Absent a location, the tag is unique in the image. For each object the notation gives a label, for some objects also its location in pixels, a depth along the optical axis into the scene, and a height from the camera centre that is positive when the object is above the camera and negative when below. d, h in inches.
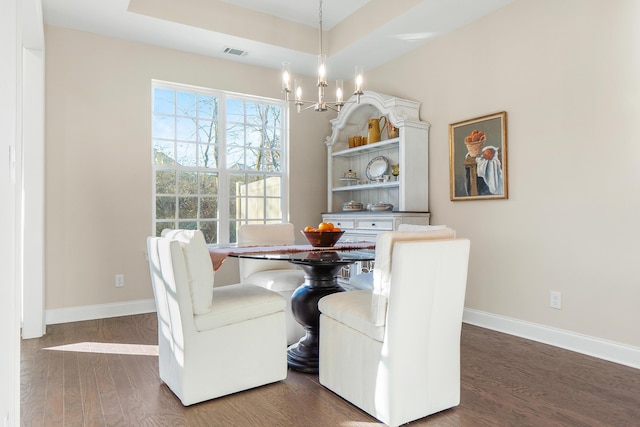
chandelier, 112.1 +36.0
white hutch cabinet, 164.4 +21.2
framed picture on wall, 142.3 +20.1
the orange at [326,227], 115.8 -3.1
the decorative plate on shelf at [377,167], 186.1 +21.7
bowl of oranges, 115.0 -5.3
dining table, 103.5 -19.6
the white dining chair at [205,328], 84.9 -23.7
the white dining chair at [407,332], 75.7 -22.0
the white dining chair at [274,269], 124.3 -17.8
